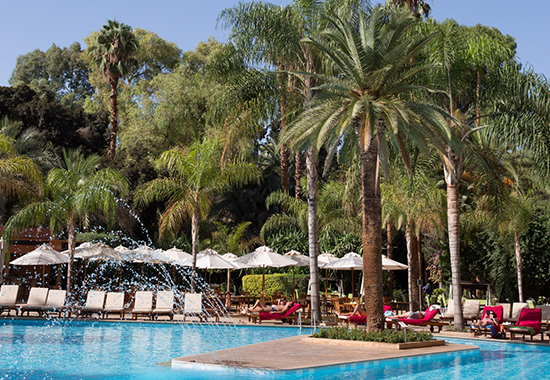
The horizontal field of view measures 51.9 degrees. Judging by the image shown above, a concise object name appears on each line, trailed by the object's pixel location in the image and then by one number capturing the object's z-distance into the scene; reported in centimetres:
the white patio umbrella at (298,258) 2464
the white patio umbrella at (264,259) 2353
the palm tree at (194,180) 2291
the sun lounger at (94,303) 2058
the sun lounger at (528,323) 1605
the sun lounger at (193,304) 2002
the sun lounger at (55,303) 2058
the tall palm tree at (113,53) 3856
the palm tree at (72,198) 2177
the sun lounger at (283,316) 1956
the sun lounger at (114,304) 2052
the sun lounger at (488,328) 1683
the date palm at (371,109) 1375
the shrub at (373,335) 1337
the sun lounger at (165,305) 2028
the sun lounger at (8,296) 2089
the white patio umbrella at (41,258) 2248
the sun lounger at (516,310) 1845
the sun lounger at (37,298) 2071
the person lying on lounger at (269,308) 2000
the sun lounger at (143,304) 2043
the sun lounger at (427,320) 1705
